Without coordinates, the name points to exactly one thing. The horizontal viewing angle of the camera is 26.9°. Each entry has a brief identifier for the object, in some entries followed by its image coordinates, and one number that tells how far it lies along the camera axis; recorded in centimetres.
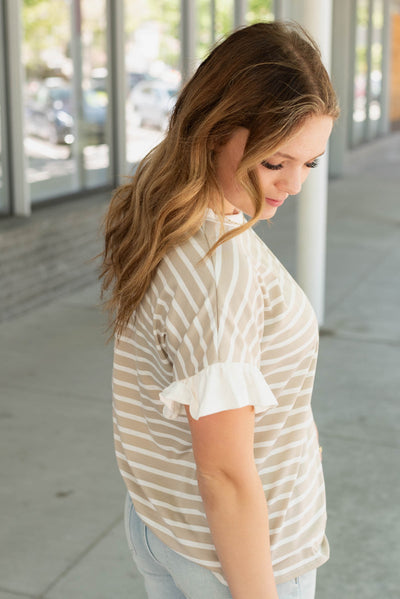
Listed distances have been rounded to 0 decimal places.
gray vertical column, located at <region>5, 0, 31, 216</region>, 670
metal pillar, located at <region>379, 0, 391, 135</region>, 1994
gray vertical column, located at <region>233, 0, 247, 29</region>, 1176
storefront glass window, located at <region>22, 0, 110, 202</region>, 745
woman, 111
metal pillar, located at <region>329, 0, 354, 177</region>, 1469
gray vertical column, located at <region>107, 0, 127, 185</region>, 848
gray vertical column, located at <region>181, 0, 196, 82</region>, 1003
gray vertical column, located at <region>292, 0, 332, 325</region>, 550
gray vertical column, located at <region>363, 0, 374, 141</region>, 1827
